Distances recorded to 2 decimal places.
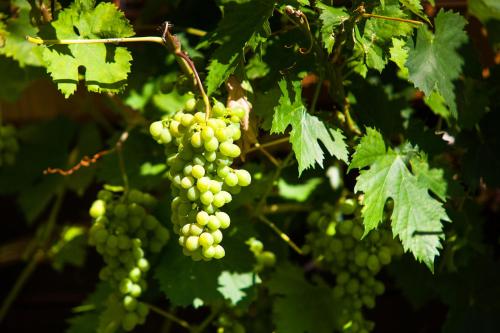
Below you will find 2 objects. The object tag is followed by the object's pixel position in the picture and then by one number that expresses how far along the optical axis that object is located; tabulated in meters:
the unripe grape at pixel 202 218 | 1.81
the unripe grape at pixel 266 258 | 2.04
